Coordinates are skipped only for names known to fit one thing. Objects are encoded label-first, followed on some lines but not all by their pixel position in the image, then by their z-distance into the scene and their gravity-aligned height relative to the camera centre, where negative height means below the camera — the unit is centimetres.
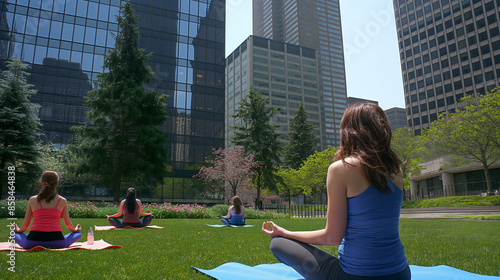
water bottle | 584 -88
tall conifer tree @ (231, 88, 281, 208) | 3409 +617
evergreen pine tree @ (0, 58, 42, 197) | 1958 +410
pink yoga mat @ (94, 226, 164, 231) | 986 -116
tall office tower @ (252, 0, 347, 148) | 12538 +7716
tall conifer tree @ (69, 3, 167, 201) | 2381 +557
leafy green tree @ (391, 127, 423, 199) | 3538 +508
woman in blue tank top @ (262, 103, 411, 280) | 206 -10
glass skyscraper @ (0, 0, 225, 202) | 3722 +1764
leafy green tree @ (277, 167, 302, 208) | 4231 +189
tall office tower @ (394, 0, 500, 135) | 6844 +3409
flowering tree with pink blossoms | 3179 +242
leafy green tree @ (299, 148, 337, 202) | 3981 +272
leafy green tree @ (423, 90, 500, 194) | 2756 +518
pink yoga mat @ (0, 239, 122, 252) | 506 -97
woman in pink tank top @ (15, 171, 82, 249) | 499 -39
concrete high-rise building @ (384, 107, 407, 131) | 15618 +3907
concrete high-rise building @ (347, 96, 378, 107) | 15305 +4894
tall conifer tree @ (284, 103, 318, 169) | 5578 +941
